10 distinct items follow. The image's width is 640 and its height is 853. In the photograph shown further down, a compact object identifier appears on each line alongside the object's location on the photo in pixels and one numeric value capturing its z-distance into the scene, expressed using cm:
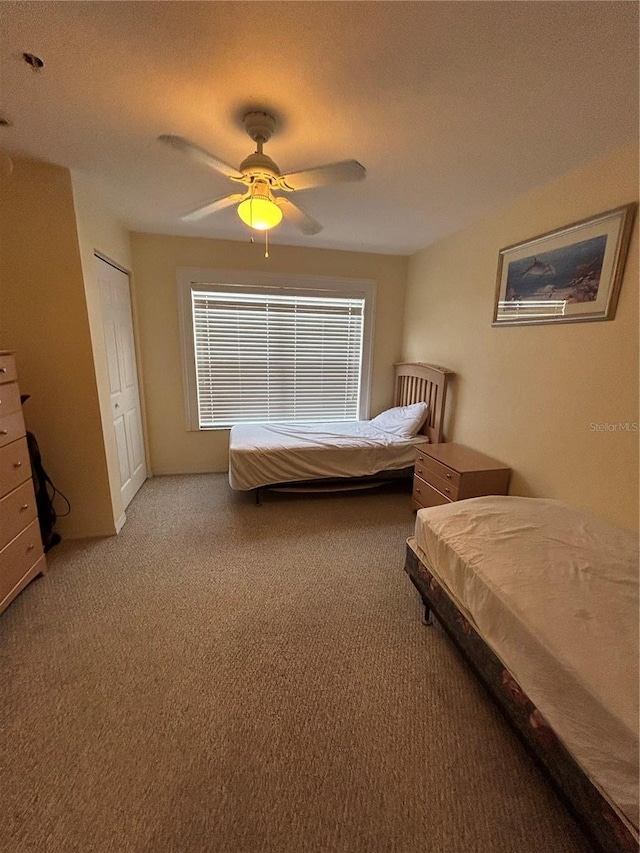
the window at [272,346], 371
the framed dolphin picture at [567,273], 184
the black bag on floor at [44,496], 231
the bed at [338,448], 312
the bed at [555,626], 95
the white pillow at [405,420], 349
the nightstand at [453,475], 252
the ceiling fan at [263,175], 155
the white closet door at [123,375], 285
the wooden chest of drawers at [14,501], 183
